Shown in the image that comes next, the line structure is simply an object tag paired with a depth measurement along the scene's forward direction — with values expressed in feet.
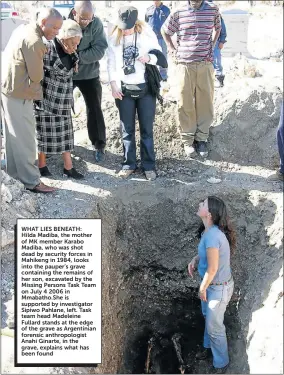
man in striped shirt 17.42
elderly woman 15.26
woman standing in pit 13.38
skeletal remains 17.01
